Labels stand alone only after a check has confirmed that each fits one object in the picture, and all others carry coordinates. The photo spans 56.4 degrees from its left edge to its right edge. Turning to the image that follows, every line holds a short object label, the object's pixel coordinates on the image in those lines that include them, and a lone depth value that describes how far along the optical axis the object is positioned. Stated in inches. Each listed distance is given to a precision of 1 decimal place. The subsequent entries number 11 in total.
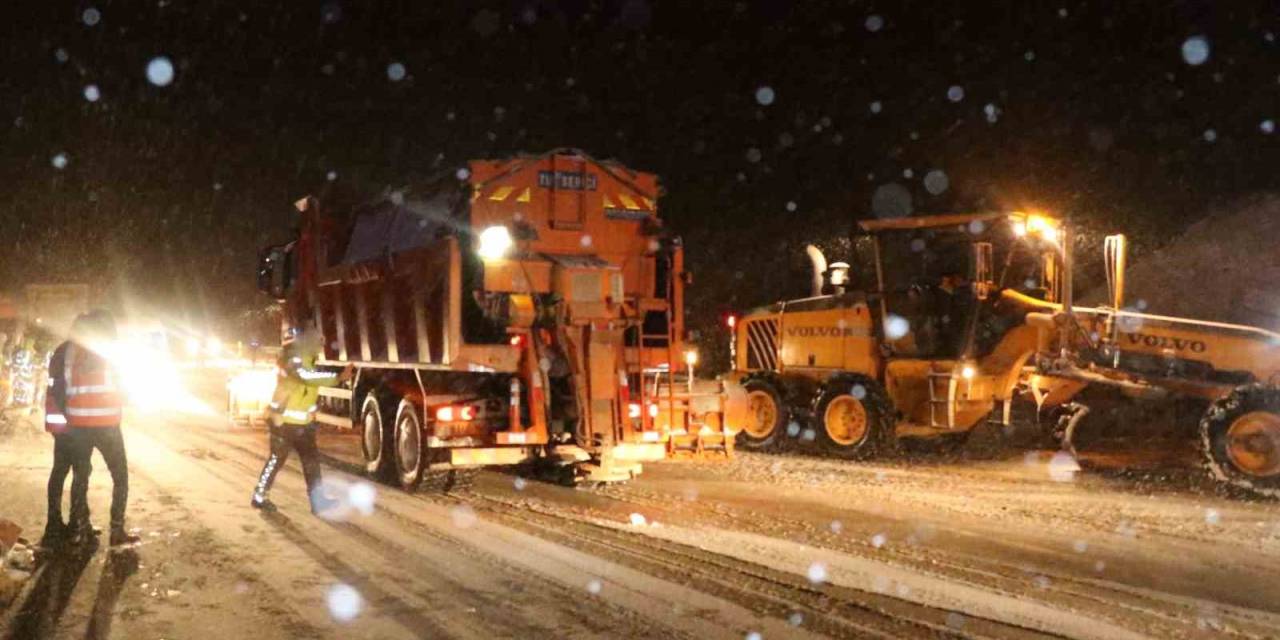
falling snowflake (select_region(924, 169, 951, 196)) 1128.9
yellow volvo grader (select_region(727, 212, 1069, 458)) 579.2
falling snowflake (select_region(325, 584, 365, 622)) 266.5
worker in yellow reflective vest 422.6
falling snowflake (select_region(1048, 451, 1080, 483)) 535.6
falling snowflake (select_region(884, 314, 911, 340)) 616.4
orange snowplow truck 461.7
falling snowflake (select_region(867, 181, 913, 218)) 1182.3
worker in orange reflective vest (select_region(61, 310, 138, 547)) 351.6
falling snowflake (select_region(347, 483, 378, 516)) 427.4
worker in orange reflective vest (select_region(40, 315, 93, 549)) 342.3
